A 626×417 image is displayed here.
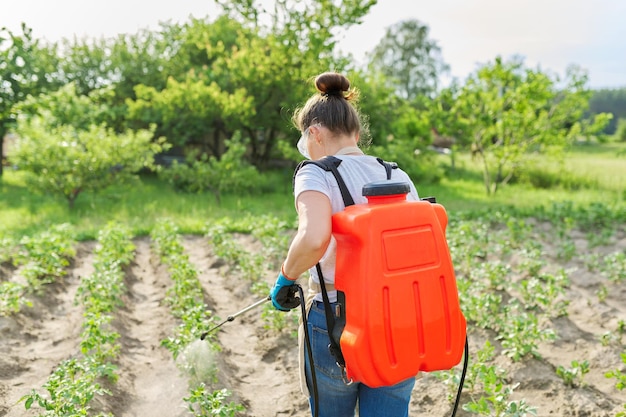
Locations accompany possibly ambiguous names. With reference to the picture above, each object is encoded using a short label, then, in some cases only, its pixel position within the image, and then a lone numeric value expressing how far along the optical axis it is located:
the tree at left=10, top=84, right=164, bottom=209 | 10.00
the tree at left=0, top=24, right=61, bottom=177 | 6.30
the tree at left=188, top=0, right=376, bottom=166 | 12.28
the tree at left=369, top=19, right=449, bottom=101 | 31.83
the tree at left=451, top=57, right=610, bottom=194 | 12.12
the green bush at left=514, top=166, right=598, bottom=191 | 13.91
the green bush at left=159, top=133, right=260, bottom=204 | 11.45
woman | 2.10
